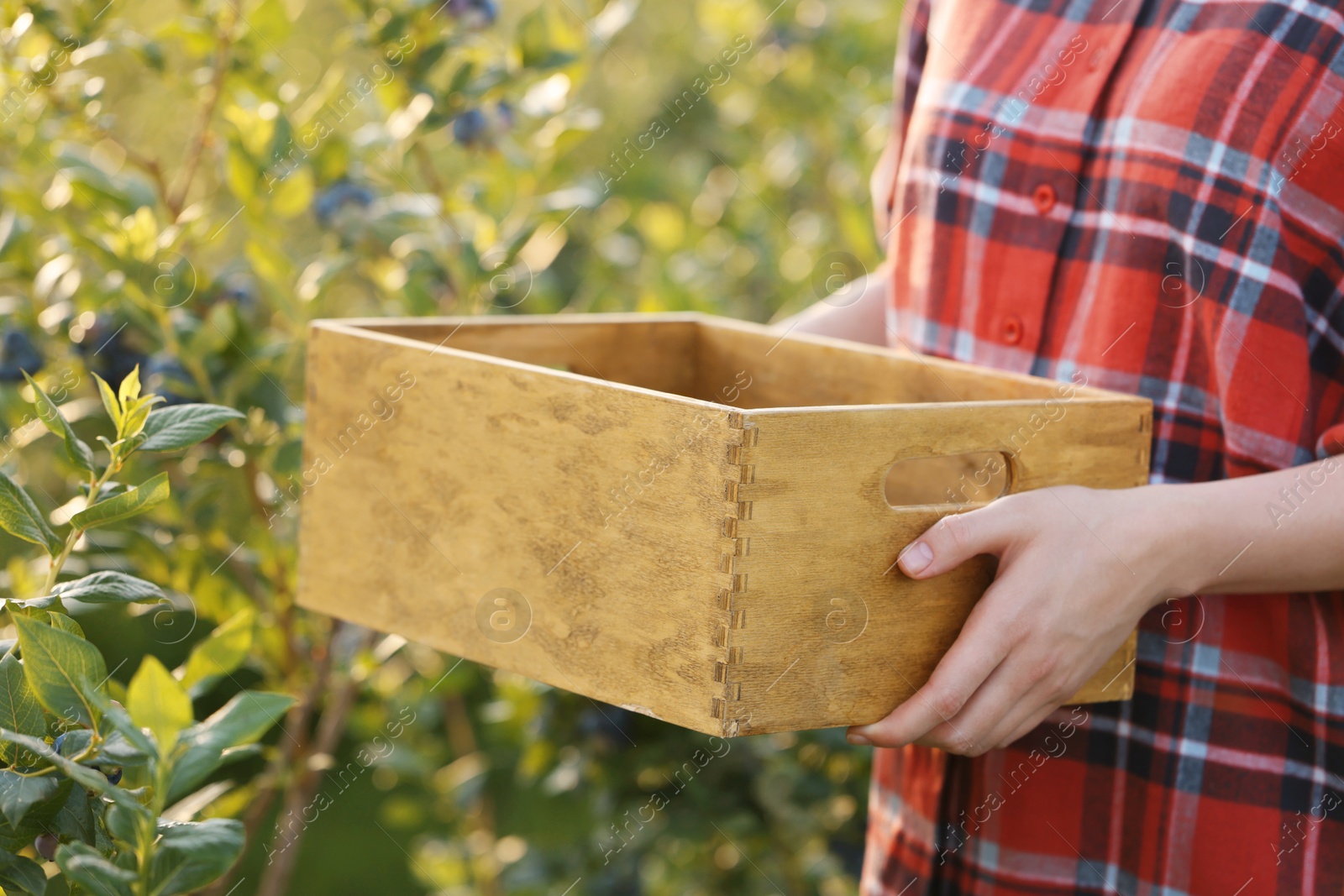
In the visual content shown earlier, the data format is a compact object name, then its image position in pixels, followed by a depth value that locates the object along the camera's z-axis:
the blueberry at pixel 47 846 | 1.97
